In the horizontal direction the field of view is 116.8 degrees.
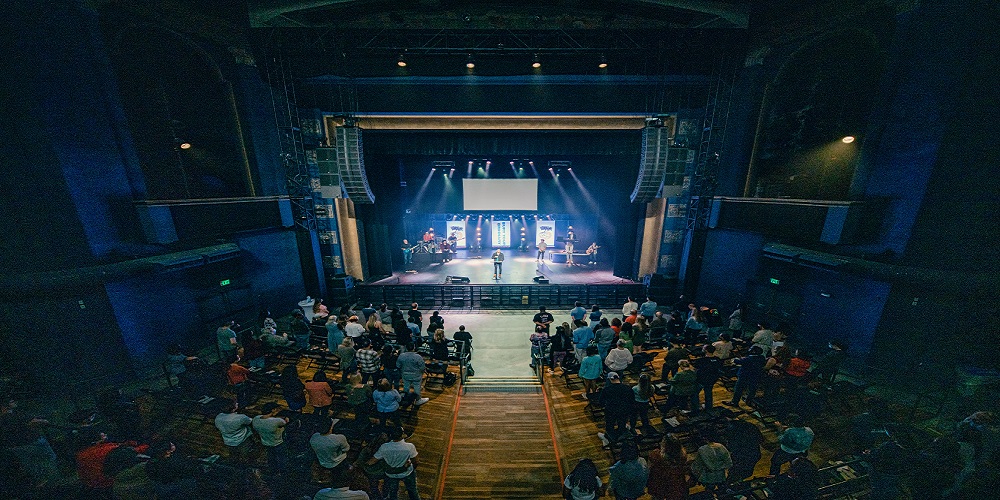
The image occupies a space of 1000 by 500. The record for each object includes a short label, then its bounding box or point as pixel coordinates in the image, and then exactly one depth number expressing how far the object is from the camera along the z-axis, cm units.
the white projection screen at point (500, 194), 1792
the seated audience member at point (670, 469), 398
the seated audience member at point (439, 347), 752
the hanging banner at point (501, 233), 2192
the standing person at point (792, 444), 445
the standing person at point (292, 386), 578
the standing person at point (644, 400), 549
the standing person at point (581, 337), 756
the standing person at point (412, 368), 652
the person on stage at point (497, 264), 1548
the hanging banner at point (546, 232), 2119
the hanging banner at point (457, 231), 2127
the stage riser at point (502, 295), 1306
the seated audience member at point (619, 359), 636
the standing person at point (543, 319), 862
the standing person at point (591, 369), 661
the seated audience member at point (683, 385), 576
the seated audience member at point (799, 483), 371
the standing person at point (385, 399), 538
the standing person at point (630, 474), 391
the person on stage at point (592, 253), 1755
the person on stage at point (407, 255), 1776
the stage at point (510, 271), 1512
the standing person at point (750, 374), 614
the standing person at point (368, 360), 639
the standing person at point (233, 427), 488
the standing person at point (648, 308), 947
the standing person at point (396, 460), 421
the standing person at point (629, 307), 918
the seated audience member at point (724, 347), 681
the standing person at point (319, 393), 557
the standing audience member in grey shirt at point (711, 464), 411
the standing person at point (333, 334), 815
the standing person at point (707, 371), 591
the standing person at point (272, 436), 468
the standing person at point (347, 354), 687
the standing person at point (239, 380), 620
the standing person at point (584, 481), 395
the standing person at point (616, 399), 509
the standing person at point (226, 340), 752
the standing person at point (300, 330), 835
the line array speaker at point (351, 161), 1173
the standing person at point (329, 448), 436
